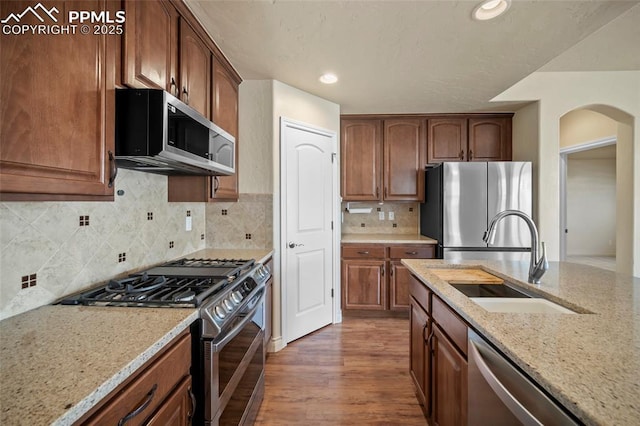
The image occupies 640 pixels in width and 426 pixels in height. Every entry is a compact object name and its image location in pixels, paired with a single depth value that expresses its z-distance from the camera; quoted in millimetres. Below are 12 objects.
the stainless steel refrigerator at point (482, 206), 2951
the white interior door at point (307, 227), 2611
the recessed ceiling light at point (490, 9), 1538
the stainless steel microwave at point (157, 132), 1128
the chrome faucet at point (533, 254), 1370
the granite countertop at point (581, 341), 561
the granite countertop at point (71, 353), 571
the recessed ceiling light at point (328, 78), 2426
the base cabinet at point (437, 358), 1168
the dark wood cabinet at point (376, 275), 3193
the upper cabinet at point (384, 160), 3502
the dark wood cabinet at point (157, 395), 680
